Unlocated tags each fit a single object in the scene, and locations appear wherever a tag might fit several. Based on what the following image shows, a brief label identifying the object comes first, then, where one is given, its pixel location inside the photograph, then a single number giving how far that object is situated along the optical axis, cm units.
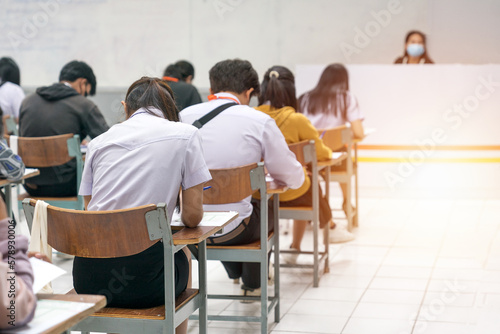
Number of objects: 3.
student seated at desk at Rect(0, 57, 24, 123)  711
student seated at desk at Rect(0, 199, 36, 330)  128
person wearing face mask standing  741
